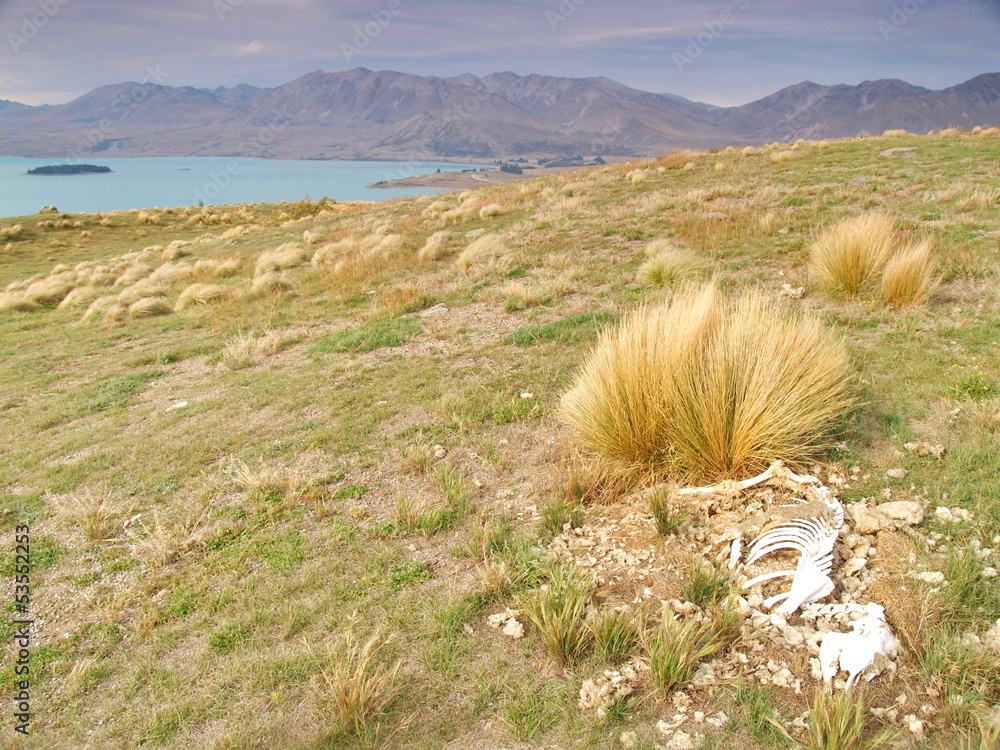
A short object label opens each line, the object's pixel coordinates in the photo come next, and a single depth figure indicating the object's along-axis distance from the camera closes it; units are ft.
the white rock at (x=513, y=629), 8.61
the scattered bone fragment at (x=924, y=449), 11.10
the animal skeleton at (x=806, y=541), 8.29
